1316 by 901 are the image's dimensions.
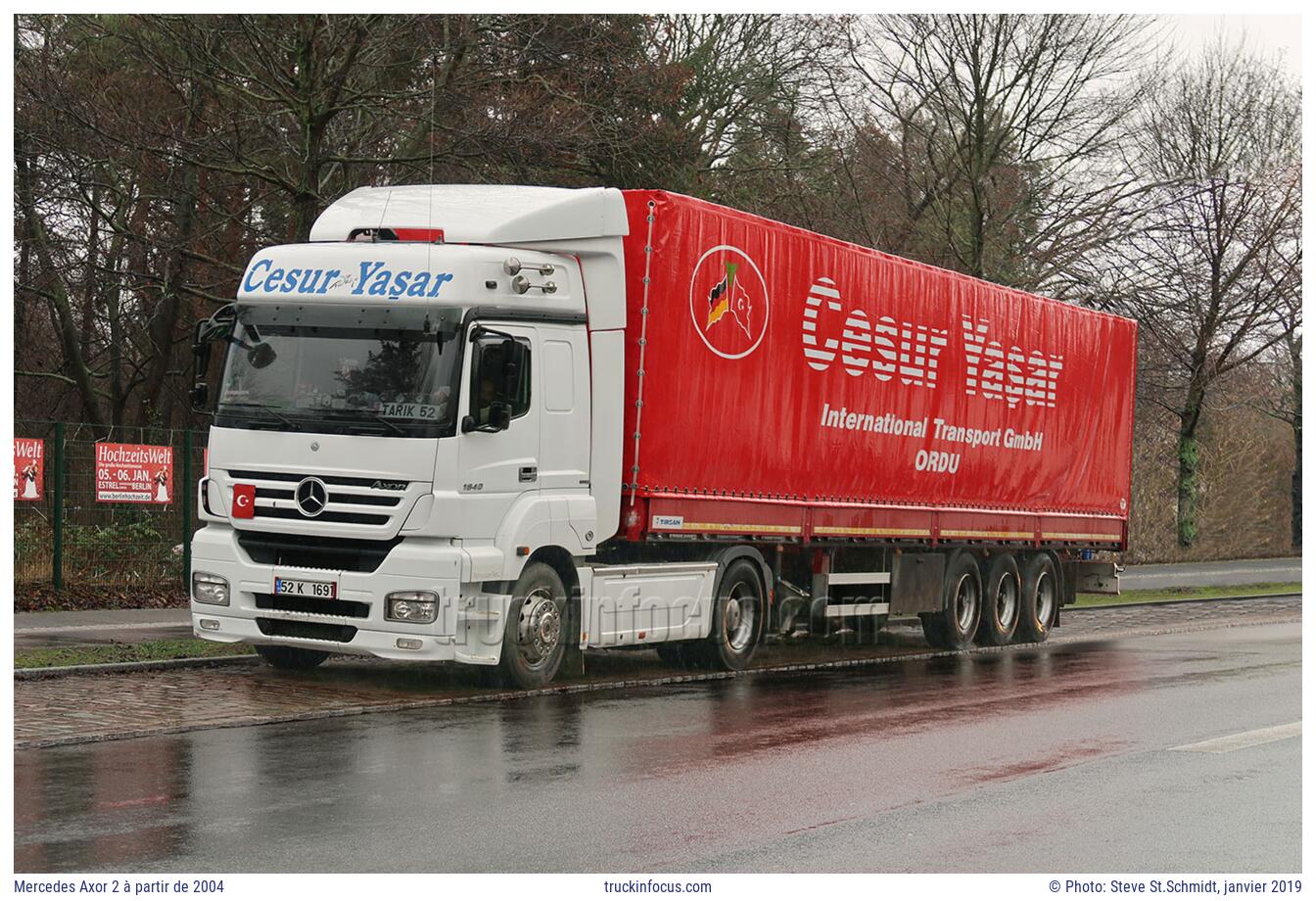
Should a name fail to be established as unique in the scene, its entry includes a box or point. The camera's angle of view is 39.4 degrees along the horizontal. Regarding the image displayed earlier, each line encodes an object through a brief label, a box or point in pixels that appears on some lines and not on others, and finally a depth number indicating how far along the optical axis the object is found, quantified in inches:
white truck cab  527.8
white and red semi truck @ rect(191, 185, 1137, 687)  530.6
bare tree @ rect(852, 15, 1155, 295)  1353.3
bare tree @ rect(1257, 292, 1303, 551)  1819.4
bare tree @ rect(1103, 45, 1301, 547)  1690.5
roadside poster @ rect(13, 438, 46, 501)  827.4
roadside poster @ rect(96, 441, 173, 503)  860.6
